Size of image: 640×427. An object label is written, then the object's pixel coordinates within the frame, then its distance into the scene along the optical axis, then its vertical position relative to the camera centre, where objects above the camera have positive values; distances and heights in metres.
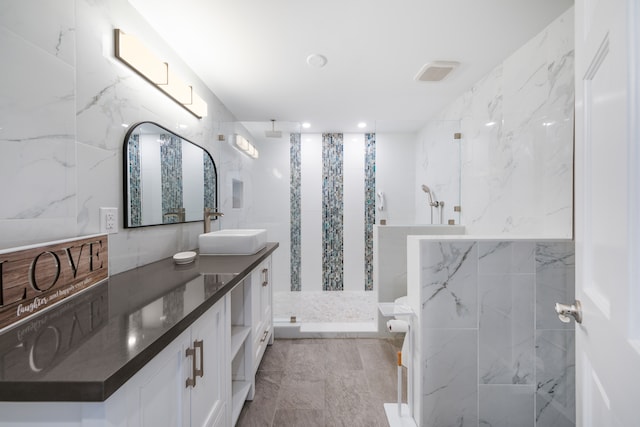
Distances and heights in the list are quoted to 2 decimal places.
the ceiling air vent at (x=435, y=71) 2.00 +1.05
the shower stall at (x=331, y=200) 2.76 +0.11
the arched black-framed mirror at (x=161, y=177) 1.45 +0.21
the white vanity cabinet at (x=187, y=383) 0.65 -0.52
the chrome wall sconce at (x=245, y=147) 2.81 +0.65
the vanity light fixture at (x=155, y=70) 1.35 +0.80
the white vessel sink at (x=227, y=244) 1.80 -0.23
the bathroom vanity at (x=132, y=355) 0.52 -0.32
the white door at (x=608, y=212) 0.46 +0.00
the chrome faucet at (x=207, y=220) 2.19 -0.08
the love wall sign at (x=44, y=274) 0.74 -0.21
